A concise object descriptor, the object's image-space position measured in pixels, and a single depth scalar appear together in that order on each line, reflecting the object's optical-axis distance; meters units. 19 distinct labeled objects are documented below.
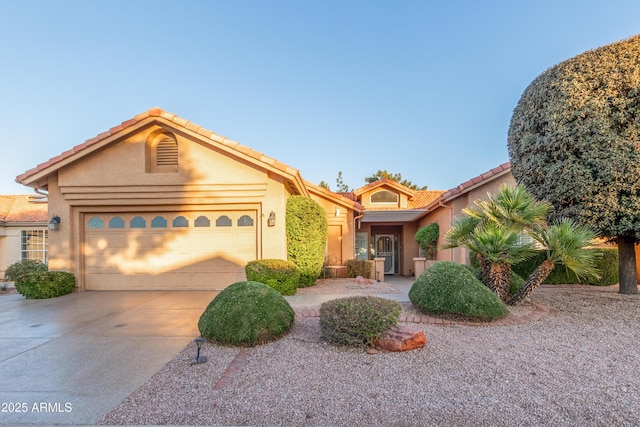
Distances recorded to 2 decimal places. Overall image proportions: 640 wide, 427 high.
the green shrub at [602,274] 10.80
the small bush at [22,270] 9.48
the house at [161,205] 9.99
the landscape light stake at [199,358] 4.36
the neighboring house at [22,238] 16.58
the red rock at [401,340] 4.66
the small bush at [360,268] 13.08
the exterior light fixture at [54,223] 10.12
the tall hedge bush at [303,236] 10.69
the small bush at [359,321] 4.71
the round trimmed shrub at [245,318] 4.88
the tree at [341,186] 46.22
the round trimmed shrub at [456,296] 5.97
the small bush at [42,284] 9.37
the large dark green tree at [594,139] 7.34
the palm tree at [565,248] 6.44
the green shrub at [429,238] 15.55
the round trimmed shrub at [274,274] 8.75
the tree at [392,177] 38.62
